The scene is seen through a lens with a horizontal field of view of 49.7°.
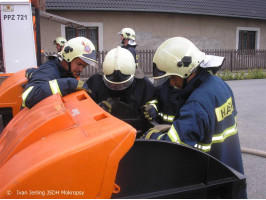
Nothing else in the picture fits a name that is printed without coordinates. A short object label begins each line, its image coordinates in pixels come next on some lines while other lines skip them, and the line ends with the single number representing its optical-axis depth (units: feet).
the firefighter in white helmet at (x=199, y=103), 5.99
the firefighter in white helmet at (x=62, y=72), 7.61
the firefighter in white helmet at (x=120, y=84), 9.05
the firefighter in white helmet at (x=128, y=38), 23.38
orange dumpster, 4.15
